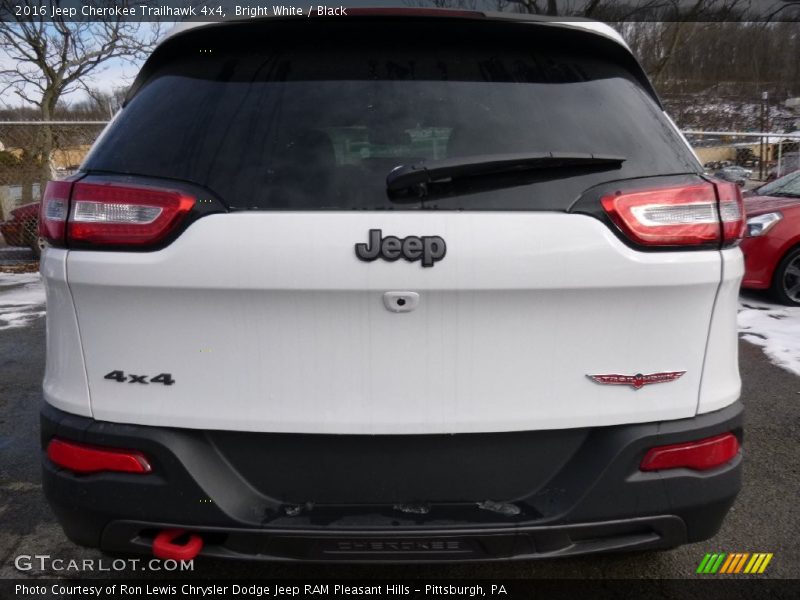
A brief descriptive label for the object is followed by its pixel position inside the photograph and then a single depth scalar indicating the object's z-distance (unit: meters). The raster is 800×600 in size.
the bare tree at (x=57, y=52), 13.05
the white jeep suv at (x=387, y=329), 1.52
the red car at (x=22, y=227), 9.55
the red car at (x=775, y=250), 6.29
